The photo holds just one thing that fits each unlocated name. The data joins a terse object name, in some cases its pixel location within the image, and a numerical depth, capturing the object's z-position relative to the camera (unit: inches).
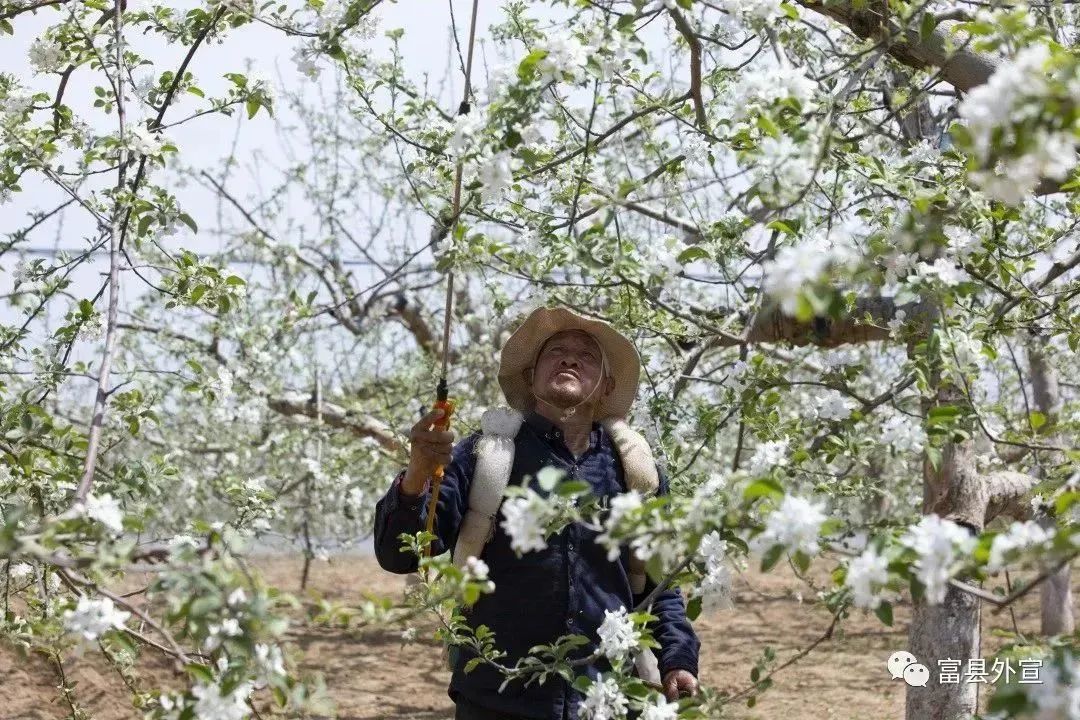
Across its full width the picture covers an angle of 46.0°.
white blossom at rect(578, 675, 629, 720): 92.5
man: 112.6
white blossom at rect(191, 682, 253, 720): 71.9
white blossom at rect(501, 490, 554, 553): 73.3
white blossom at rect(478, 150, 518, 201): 87.5
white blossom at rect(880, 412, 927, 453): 92.4
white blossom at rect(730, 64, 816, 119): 85.6
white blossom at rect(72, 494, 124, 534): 71.4
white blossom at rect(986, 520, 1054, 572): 65.1
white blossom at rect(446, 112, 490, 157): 91.2
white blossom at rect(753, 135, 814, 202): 77.8
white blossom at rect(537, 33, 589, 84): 91.5
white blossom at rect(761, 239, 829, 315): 63.8
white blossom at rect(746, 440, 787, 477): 92.4
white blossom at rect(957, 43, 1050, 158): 57.6
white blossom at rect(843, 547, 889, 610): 69.1
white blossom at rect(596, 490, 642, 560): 72.4
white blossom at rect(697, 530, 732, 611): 90.7
